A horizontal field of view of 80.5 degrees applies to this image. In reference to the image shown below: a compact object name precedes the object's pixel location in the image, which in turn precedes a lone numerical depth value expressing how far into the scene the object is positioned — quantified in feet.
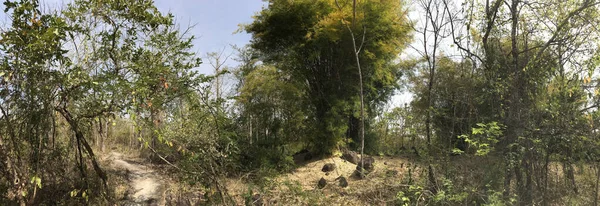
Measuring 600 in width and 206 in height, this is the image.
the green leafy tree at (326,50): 22.68
